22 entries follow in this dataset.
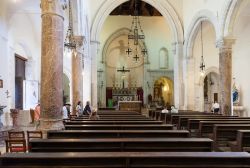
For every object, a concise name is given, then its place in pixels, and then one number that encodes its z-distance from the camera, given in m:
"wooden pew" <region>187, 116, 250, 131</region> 9.53
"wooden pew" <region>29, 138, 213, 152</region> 4.45
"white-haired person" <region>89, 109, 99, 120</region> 10.54
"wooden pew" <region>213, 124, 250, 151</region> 7.28
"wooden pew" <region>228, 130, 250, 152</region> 5.85
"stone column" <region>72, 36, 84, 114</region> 14.35
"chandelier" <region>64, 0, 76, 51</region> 13.50
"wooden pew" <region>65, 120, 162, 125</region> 8.02
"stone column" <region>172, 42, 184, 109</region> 21.17
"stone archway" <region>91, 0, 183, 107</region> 20.44
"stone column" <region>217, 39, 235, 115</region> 14.27
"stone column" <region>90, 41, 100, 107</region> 20.12
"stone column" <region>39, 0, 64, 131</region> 6.97
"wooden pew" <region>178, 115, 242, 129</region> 10.48
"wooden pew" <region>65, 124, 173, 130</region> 6.77
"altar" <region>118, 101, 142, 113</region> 21.06
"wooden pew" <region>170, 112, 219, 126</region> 11.93
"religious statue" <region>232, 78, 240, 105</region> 18.27
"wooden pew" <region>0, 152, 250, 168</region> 3.32
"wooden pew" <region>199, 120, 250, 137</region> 8.41
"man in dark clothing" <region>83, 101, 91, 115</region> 13.39
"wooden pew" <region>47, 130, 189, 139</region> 5.66
